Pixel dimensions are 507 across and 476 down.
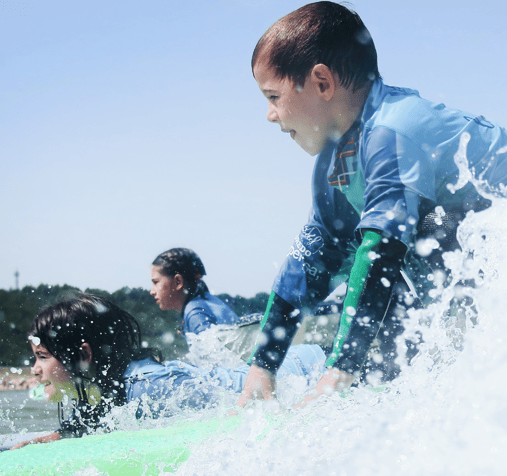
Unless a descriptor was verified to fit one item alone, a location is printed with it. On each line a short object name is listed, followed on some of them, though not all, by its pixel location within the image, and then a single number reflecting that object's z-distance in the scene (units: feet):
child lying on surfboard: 8.56
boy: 4.80
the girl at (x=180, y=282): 14.98
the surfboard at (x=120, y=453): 4.90
